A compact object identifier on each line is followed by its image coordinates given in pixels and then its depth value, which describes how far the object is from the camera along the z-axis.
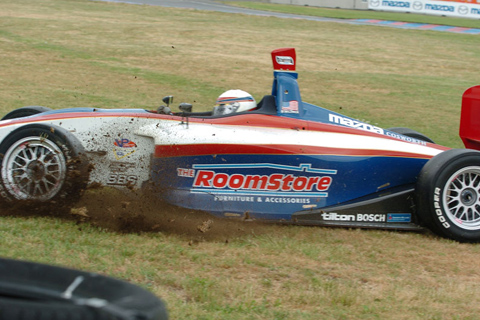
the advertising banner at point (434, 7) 71.94
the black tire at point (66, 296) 4.14
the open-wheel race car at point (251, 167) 10.89
